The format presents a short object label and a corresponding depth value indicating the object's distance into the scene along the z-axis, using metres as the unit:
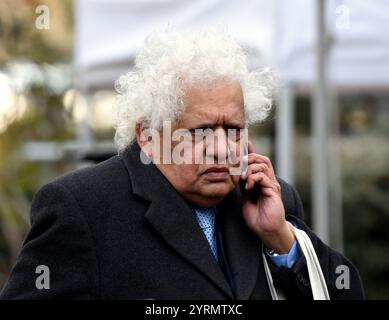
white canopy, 10.29
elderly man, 4.54
